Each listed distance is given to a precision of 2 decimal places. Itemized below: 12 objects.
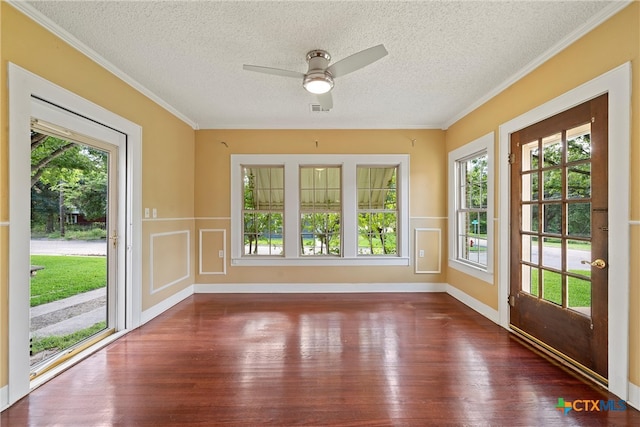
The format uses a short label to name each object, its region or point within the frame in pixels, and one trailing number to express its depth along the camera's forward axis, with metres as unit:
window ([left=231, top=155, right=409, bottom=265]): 4.27
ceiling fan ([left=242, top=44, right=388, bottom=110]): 1.99
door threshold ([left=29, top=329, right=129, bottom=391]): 2.00
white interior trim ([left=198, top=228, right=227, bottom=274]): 4.23
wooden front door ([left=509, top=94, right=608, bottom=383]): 1.96
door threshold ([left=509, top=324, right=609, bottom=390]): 1.99
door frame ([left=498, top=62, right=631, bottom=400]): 1.77
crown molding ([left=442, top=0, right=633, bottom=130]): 1.82
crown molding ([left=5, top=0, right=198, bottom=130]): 1.83
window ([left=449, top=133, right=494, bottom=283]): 3.23
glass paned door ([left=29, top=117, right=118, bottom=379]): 2.11
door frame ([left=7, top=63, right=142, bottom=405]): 1.73
